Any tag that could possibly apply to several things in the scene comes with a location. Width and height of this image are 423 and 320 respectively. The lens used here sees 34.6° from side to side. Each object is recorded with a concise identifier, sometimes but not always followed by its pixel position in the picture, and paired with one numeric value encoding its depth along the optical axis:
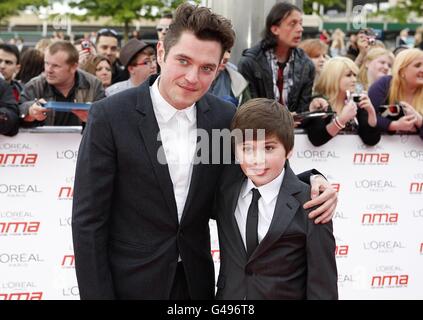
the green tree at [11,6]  26.58
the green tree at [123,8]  23.84
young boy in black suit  2.94
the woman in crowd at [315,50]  8.88
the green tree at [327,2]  27.08
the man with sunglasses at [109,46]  9.05
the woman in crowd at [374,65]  7.73
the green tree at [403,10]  31.11
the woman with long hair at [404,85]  5.85
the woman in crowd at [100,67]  7.86
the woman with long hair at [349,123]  5.32
